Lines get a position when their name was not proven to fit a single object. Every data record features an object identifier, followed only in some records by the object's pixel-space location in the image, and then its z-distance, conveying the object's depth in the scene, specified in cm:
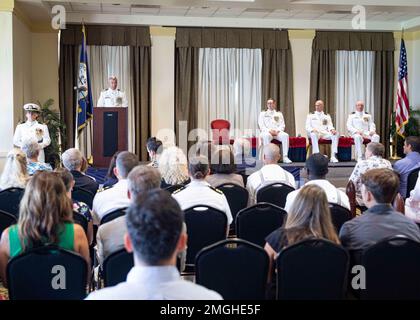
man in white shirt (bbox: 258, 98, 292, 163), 1053
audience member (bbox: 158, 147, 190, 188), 552
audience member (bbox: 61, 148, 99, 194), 489
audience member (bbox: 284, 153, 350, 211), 429
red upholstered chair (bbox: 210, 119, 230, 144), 1150
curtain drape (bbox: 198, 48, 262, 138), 1244
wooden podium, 935
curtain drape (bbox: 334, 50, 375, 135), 1295
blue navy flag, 1028
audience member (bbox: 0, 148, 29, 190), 449
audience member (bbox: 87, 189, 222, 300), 164
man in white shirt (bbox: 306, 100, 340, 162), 1076
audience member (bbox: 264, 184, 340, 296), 287
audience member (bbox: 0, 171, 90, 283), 276
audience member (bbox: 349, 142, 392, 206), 578
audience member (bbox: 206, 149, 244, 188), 531
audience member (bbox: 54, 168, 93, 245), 364
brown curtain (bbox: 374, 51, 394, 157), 1299
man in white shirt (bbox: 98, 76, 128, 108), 1027
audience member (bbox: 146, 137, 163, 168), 656
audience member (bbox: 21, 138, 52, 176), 530
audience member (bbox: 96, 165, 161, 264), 320
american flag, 1168
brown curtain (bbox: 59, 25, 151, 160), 1155
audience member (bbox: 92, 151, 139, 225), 402
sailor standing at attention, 861
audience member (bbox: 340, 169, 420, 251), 307
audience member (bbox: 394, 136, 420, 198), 627
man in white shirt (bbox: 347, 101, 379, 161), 1098
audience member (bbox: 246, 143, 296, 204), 533
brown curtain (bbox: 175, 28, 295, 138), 1212
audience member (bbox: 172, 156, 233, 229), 410
